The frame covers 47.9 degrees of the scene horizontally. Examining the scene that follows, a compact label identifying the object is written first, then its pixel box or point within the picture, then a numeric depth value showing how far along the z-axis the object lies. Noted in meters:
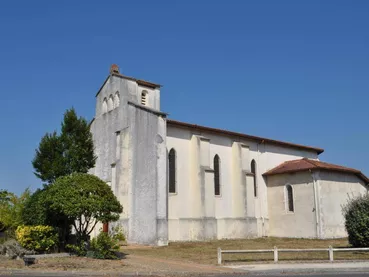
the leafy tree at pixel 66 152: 23.47
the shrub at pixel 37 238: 18.84
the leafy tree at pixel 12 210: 23.45
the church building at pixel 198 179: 27.55
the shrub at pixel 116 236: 19.18
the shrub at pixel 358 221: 21.48
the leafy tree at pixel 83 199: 18.34
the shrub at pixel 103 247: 18.39
